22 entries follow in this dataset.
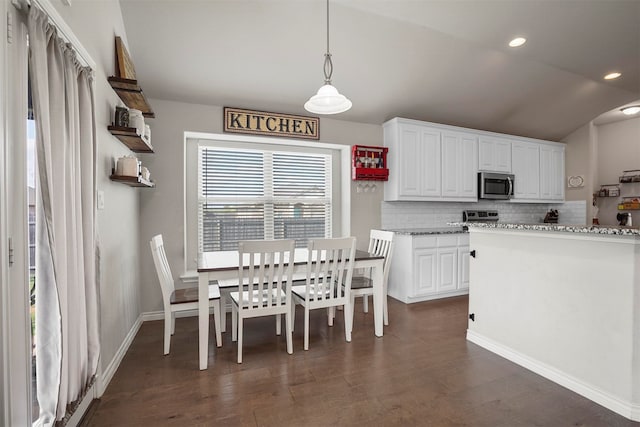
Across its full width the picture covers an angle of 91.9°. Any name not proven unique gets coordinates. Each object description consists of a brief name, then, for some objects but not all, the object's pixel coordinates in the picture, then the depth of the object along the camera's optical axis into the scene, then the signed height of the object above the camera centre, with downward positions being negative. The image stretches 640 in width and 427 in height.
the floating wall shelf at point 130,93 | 2.31 +0.98
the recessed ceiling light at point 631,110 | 4.82 +1.65
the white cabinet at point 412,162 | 4.17 +0.72
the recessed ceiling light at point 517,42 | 3.25 +1.83
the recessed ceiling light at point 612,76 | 4.07 +1.83
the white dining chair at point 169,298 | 2.47 -0.70
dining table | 2.35 -0.48
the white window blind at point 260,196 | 3.78 +0.24
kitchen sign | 3.62 +1.12
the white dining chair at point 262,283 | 2.31 -0.54
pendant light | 2.27 +0.85
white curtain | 1.33 -0.04
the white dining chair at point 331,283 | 2.58 -0.60
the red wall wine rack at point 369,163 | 4.11 +0.69
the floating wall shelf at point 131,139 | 2.29 +0.63
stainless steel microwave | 4.65 +0.44
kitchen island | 1.82 -0.63
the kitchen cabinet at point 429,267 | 3.93 -0.69
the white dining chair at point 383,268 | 3.10 -0.55
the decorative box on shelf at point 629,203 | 5.20 +0.18
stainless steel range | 4.97 -0.03
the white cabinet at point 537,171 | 5.06 +0.72
